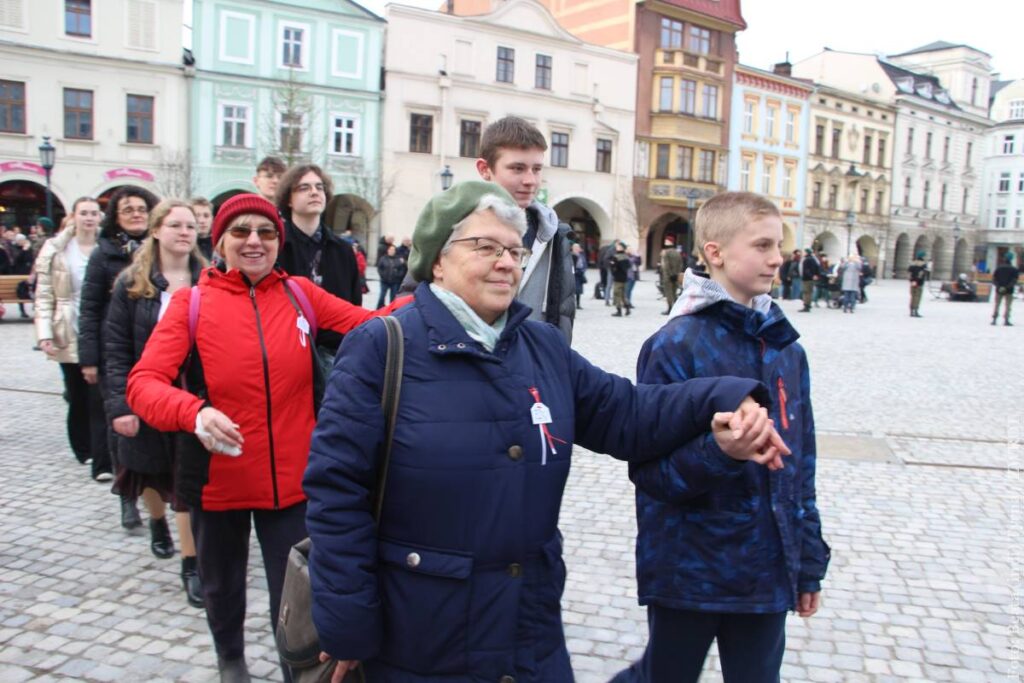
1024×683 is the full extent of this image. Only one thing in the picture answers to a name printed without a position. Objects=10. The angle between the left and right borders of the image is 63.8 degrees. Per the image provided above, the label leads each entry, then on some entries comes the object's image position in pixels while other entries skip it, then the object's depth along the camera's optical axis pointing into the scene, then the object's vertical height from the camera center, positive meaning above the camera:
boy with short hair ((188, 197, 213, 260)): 6.22 +0.15
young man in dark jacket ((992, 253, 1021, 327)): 20.14 -0.08
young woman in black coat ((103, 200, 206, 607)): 3.79 -0.45
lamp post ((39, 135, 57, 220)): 21.23 +1.96
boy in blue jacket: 2.38 -0.72
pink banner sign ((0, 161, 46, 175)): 28.36 +2.19
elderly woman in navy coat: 1.87 -0.55
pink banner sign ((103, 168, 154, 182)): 30.14 +2.27
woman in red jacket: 3.07 -0.57
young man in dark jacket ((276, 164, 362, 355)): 4.14 +0.04
